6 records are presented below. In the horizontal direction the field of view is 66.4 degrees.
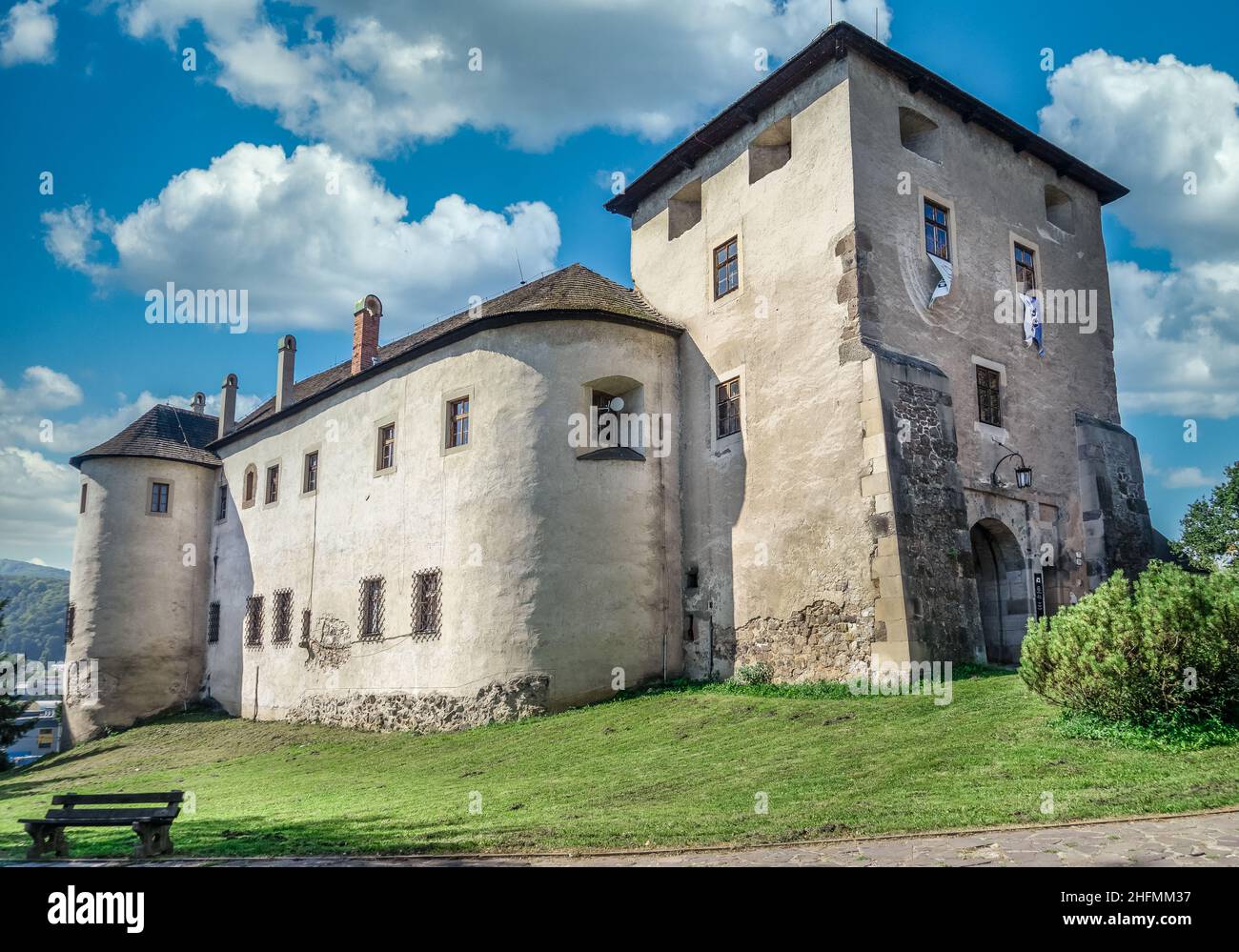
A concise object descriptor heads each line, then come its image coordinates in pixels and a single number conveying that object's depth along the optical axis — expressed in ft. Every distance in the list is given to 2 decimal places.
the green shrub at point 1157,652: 32.60
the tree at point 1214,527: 127.03
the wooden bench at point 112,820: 31.91
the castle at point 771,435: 54.90
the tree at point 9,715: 97.25
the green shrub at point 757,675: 57.00
